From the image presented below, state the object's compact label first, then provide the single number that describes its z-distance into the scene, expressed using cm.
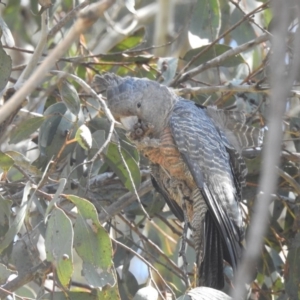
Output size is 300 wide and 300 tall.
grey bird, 577
